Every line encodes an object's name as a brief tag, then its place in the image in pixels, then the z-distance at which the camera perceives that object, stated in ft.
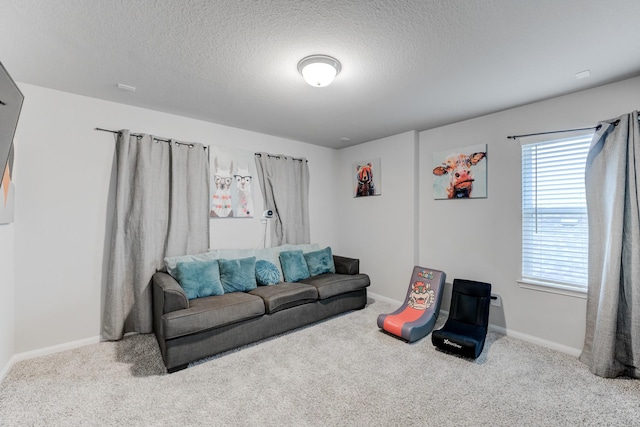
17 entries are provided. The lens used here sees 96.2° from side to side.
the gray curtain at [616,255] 7.55
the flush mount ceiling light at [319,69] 6.91
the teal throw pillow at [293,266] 12.46
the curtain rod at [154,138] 9.91
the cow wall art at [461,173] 11.27
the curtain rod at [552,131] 8.45
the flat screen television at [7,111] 4.98
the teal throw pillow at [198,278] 9.66
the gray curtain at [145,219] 9.75
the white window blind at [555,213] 9.04
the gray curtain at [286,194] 13.88
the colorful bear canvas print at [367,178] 14.93
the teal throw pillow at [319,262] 13.29
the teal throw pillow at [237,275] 10.65
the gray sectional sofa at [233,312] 8.02
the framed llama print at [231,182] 12.27
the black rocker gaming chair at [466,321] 8.71
